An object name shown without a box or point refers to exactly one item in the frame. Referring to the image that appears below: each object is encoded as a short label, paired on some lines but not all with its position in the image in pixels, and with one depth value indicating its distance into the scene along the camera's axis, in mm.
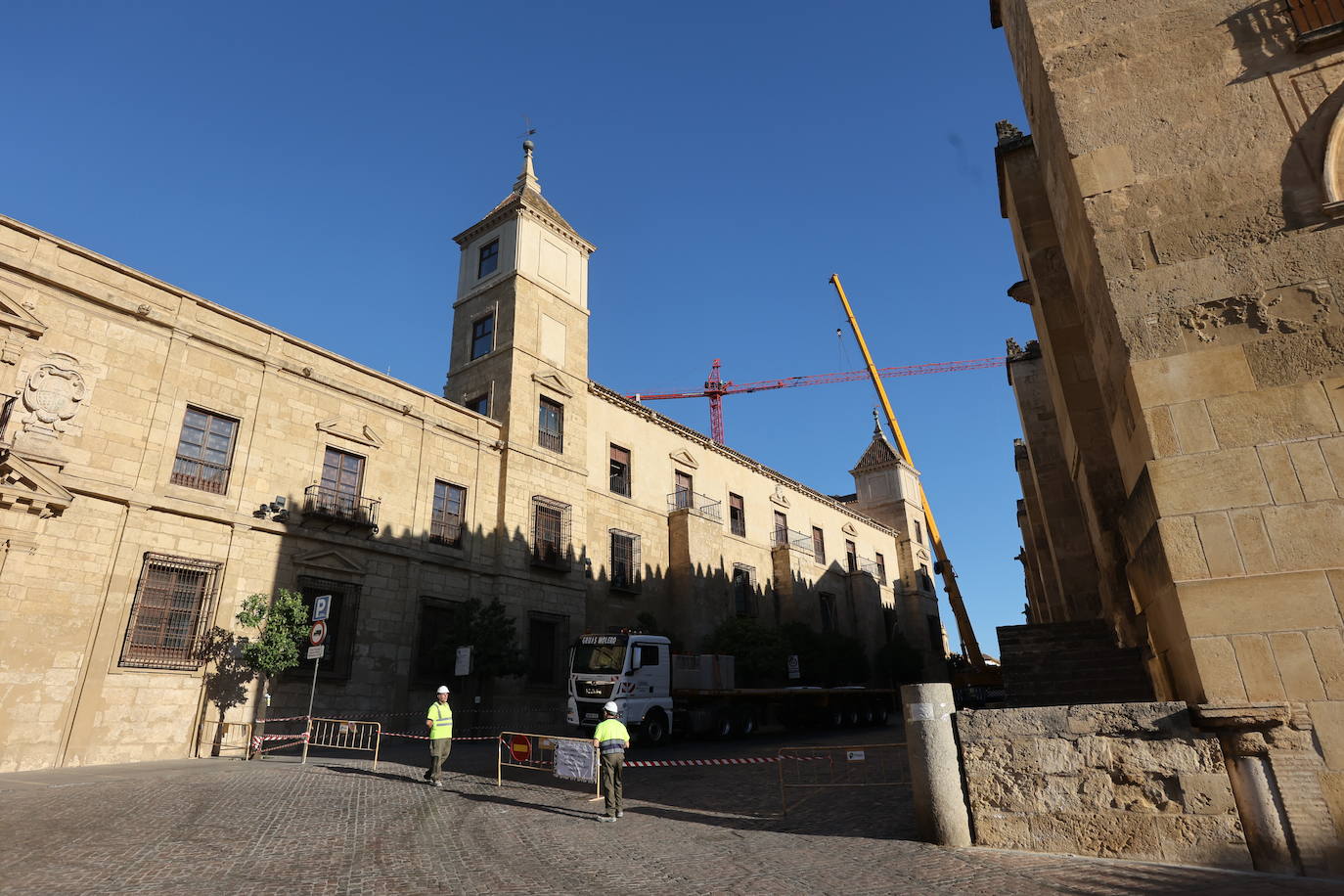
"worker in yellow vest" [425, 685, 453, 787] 10938
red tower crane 87875
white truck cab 16719
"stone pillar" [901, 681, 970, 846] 6871
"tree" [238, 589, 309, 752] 14656
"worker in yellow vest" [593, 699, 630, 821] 9141
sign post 13727
